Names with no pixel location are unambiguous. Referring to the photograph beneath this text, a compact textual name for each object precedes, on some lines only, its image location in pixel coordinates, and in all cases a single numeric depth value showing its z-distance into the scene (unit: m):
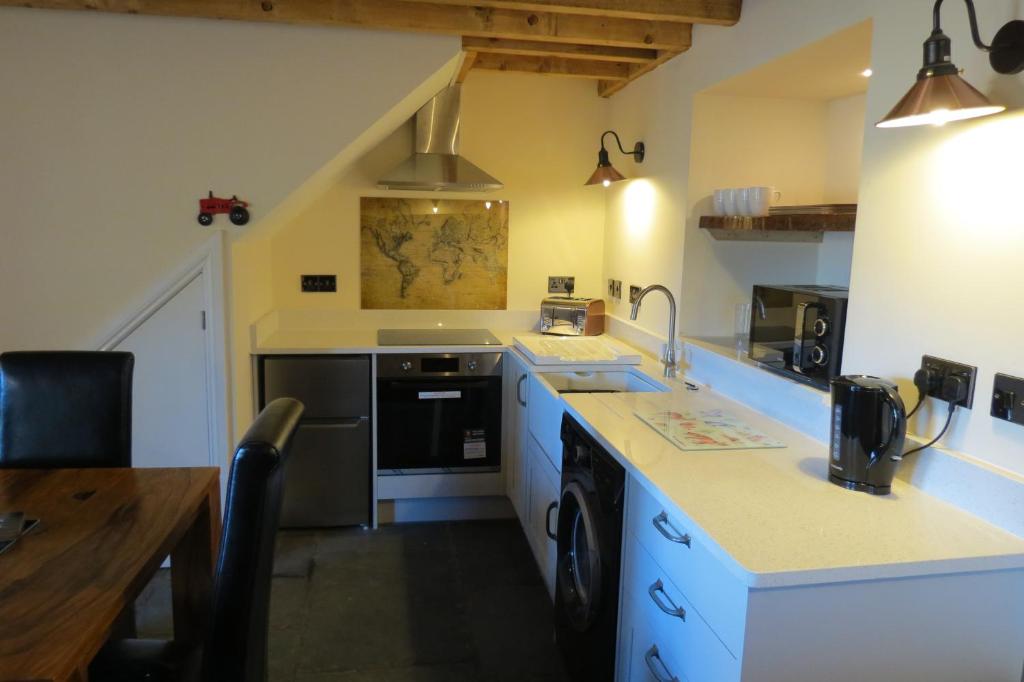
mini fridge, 3.21
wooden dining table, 1.16
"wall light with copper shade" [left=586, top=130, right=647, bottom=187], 3.31
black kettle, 1.56
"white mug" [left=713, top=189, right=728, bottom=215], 2.67
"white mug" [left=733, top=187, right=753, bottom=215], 2.51
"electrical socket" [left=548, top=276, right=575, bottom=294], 4.00
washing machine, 1.89
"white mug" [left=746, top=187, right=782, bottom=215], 2.44
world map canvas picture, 3.77
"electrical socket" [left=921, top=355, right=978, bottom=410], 1.54
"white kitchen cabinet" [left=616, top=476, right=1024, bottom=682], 1.29
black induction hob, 3.37
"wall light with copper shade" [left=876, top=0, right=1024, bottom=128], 1.33
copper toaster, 3.75
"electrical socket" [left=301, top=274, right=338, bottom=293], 3.73
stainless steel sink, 3.04
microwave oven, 1.97
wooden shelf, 2.00
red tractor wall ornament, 2.78
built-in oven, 3.32
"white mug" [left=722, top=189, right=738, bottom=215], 2.59
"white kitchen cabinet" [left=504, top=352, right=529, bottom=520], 3.13
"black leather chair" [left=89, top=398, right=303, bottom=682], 1.23
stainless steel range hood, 3.35
